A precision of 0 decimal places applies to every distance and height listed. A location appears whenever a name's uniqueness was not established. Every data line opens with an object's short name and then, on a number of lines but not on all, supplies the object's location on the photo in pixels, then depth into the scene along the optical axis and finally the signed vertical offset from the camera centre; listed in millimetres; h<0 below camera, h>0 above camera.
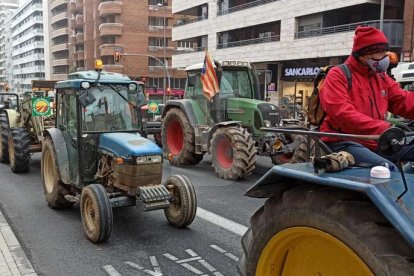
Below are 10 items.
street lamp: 58781 +12021
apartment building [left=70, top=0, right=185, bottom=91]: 58719 +7459
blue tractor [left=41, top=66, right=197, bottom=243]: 5676 -956
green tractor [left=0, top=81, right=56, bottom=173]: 9891 -985
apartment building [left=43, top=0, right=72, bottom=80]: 81562 +9853
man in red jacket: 2811 -8
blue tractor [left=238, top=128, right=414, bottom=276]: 2025 -659
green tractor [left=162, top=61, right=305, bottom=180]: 9109 -792
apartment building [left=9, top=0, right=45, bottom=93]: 102812 +11131
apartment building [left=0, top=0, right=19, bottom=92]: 135688 +14412
